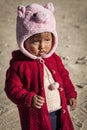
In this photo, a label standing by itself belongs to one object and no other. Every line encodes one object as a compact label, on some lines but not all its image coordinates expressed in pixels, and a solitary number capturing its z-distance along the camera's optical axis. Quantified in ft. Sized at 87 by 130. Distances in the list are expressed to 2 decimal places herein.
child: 8.93
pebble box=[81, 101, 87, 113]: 14.28
